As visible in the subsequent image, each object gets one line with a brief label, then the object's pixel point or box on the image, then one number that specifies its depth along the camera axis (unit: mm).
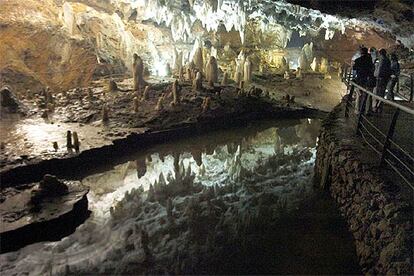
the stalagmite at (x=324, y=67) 22223
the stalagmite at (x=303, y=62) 21989
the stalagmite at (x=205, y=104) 13239
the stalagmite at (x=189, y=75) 15852
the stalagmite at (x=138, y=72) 13937
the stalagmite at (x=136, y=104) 12484
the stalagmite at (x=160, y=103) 12625
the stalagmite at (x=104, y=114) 11700
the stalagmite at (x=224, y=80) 16212
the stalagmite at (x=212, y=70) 15750
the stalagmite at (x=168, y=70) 17767
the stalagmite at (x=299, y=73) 20078
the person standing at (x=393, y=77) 8861
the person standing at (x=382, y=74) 7527
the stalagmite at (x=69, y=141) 9367
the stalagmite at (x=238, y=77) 17500
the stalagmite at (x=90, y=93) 13455
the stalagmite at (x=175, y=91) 13000
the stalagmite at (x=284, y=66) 21162
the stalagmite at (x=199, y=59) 17544
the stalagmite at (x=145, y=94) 13362
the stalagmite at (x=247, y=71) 18578
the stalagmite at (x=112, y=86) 14031
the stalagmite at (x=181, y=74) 16094
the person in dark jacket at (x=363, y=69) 7637
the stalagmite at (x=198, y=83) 14242
